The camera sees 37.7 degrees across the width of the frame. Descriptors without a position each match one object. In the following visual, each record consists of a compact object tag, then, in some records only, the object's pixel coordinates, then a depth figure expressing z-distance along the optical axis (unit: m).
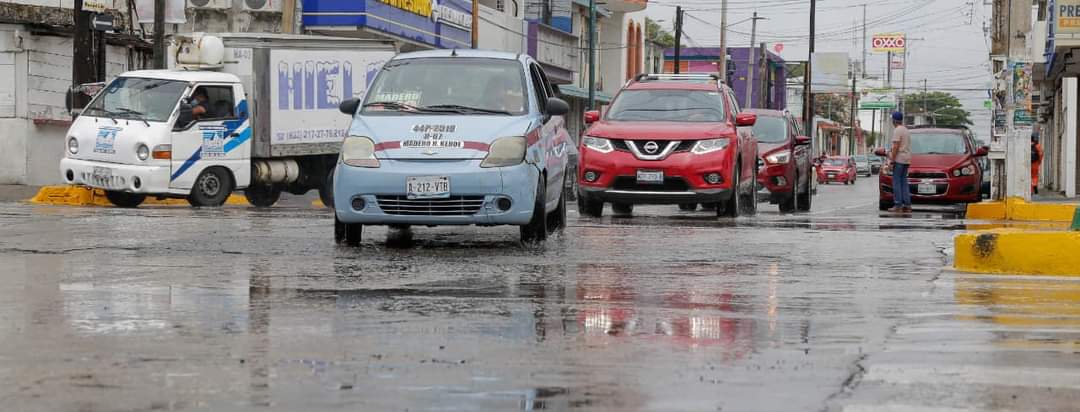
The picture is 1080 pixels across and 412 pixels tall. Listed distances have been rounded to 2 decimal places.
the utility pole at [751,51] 72.72
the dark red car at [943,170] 26.42
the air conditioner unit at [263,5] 38.41
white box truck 20.77
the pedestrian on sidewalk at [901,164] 24.80
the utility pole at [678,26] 68.31
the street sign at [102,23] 25.52
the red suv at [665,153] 18.31
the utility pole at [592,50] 56.87
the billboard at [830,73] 118.69
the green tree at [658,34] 123.06
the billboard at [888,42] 179.50
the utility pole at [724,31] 69.62
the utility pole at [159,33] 26.48
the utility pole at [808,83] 70.94
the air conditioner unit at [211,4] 38.53
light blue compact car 12.73
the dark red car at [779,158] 24.66
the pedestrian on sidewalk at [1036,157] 33.71
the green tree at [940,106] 180.88
